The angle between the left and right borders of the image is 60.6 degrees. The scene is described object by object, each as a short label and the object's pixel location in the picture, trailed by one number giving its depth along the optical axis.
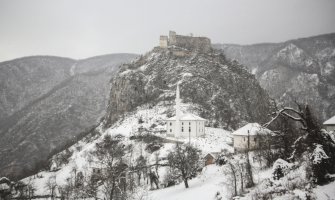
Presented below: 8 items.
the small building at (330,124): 50.62
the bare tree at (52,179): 74.94
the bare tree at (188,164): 38.49
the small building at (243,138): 55.36
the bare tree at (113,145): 65.02
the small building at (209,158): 54.86
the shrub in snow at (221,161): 43.06
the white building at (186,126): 77.69
